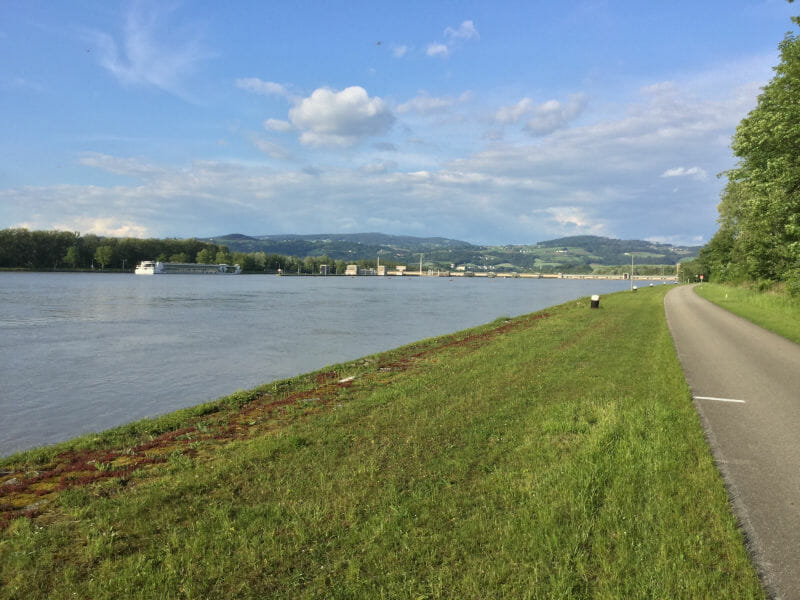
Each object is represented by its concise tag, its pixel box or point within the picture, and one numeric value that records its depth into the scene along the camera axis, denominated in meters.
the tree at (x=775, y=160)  22.56
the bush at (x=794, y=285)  24.60
